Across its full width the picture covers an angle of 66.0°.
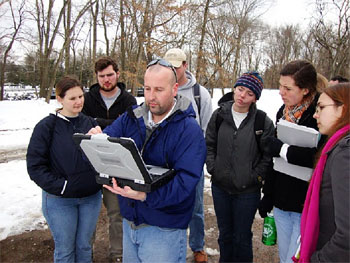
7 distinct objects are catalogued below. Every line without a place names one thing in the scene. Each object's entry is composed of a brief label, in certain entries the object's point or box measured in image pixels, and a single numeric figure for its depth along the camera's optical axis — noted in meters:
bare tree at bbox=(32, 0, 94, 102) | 20.41
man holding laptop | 1.75
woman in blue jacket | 2.43
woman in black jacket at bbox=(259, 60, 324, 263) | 2.26
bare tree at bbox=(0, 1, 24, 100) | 24.23
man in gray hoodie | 3.28
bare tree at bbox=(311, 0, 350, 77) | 16.70
